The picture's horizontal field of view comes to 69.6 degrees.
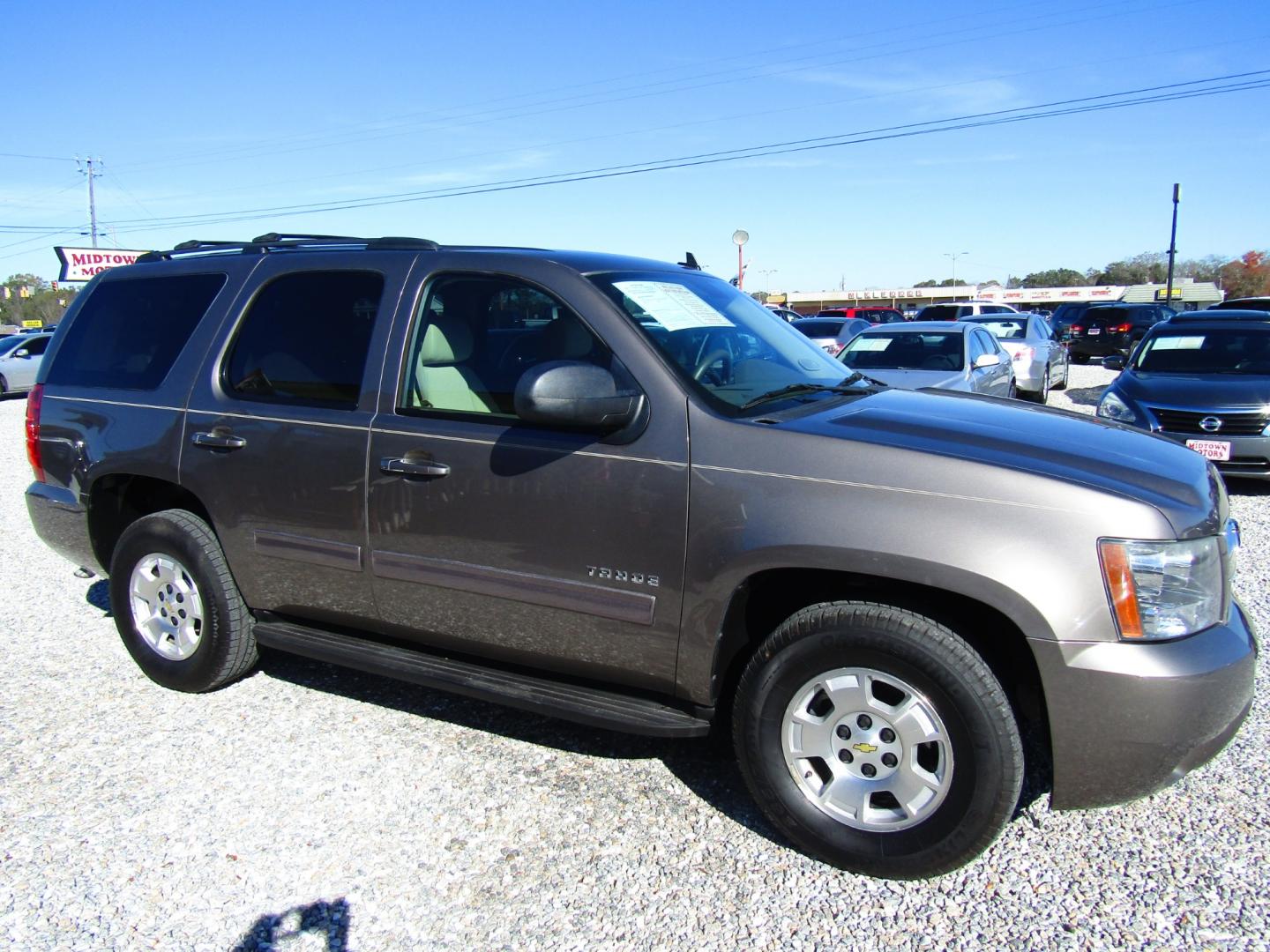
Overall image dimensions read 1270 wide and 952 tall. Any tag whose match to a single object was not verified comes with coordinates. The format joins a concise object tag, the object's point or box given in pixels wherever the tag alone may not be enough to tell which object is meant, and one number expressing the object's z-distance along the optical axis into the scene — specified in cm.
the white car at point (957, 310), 2428
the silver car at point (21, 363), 2266
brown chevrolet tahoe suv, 248
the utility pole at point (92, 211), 5831
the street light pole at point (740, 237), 1756
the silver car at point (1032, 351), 1460
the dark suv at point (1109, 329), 2384
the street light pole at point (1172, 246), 3259
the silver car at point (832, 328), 1961
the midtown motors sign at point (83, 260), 4106
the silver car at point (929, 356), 933
